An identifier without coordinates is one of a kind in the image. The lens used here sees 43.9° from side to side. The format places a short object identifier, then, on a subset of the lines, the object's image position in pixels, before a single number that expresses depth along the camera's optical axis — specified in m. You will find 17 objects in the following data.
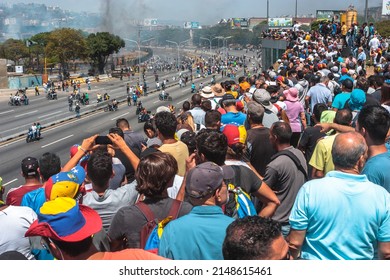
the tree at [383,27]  77.36
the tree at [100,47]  88.44
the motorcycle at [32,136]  30.91
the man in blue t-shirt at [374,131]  4.07
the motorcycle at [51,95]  55.35
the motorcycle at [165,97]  52.13
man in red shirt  5.45
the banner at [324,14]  98.88
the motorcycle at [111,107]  45.41
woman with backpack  3.67
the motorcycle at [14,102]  50.56
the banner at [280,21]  117.91
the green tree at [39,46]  94.81
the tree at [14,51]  93.00
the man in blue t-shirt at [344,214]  3.45
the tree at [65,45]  79.06
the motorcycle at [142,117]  34.65
